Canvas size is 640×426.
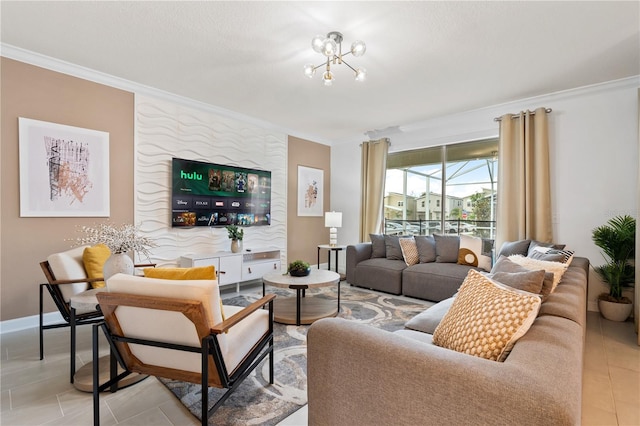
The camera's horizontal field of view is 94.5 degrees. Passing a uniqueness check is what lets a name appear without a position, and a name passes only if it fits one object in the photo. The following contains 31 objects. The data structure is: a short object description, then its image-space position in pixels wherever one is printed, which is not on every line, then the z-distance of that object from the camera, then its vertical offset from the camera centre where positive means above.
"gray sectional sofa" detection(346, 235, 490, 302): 3.77 -0.78
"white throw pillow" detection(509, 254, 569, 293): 1.95 -0.38
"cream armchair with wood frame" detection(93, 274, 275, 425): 1.34 -0.60
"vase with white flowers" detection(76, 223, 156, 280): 2.17 -0.29
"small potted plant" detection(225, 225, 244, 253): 4.31 -0.38
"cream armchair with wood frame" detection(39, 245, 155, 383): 2.16 -0.60
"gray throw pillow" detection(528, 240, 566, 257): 3.31 -0.37
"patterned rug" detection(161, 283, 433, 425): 1.66 -1.14
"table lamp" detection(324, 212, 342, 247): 5.27 -0.17
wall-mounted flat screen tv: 3.94 +0.23
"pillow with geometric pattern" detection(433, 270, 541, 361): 1.09 -0.43
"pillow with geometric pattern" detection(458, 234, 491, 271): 3.93 -0.57
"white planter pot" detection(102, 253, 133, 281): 2.16 -0.41
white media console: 3.90 -0.77
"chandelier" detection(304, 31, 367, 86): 2.35 +1.34
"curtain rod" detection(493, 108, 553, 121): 3.78 +1.31
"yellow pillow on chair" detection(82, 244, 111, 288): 2.47 -0.44
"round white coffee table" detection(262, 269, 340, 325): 2.98 -1.10
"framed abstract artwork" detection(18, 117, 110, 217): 2.87 +0.41
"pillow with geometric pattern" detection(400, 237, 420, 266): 4.30 -0.58
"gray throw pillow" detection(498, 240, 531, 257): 3.49 -0.42
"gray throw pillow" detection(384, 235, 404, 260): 4.59 -0.56
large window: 4.53 +0.38
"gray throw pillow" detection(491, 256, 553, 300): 1.56 -0.36
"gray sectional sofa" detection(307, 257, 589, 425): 0.75 -0.48
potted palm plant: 3.11 -0.54
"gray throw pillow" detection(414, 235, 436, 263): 4.29 -0.54
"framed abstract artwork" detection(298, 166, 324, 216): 5.65 +0.40
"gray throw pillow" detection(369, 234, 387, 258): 4.80 -0.57
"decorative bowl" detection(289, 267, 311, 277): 3.29 -0.68
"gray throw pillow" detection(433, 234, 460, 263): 4.18 -0.52
